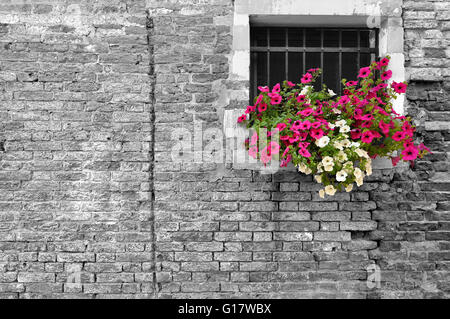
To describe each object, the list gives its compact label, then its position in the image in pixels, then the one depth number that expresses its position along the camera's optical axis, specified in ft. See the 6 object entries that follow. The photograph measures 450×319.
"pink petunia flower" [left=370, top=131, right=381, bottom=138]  10.08
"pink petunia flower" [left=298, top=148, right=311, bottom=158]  9.82
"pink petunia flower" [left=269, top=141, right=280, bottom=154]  10.08
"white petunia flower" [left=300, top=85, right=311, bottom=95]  10.71
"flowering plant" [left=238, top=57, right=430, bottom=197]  9.97
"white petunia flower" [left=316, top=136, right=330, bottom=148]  9.85
